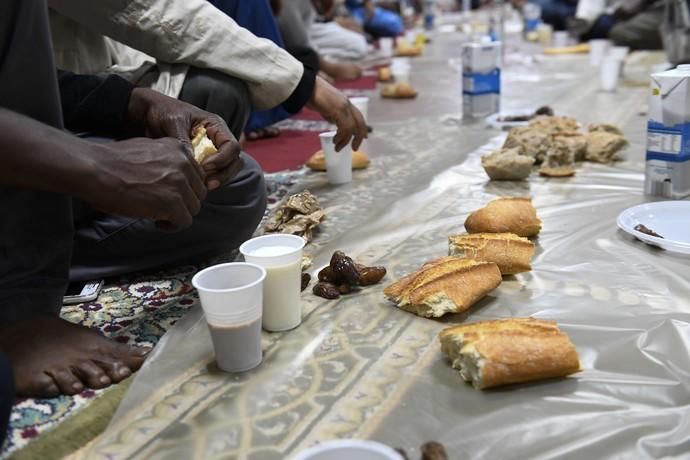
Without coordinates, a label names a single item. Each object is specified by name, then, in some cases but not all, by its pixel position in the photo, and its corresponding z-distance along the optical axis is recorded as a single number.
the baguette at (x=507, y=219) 1.33
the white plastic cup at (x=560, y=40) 4.68
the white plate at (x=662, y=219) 1.32
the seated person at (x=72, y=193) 0.87
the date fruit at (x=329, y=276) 1.18
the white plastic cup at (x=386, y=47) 4.57
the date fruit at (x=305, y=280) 1.19
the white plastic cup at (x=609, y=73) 2.91
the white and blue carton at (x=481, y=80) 2.45
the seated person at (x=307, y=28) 2.88
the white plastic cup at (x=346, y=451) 0.62
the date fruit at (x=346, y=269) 1.17
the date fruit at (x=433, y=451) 0.73
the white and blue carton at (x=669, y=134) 1.42
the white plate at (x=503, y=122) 2.34
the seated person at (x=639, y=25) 4.30
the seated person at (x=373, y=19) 5.51
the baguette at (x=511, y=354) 0.85
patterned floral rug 0.86
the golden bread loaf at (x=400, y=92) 3.08
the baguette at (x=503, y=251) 1.18
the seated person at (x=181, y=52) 1.35
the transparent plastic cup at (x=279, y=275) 0.98
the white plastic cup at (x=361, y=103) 1.96
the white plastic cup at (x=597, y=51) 3.68
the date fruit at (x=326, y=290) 1.14
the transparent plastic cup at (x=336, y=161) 1.79
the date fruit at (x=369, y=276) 1.19
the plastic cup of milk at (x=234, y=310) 0.87
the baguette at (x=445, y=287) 1.05
